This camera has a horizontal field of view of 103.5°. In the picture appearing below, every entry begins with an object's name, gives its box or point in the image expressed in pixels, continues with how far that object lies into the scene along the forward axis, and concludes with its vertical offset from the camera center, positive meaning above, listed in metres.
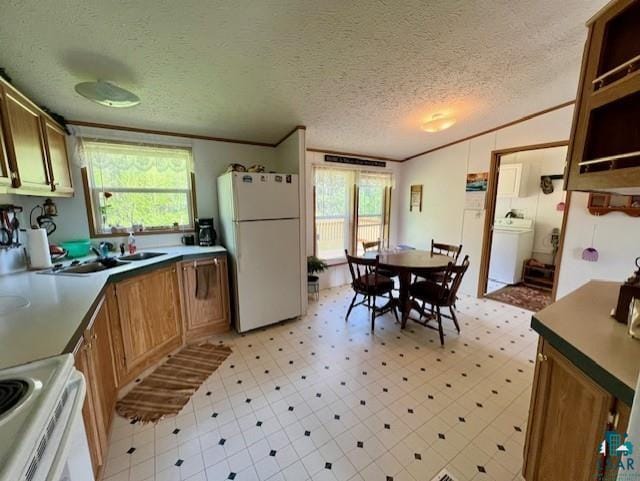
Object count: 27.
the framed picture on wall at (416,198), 4.44 +0.09
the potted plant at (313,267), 3.60 -0.90
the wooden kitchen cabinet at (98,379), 1.20 -0.97
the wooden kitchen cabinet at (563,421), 0.85 -0.83
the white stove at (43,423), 0.54 -0.52
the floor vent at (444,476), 1.33 -1.44
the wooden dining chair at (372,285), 2.71 -0.93
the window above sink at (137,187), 2.55 +0.18
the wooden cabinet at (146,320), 1.92 -0.98
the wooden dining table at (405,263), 2.62 -0.64
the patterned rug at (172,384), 1.77 -1.43
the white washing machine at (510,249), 4.22 -0.78
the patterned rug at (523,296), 3.47 -1.38
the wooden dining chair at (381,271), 3.35 -0.89
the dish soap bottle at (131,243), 2.62 -0.41
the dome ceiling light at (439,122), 2.59 +0.83
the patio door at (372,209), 4.29 -0.10
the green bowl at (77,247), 2.33 -0.40
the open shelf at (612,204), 2.34 -0.01
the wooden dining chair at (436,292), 2.45 -0.95
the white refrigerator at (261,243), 2.56 -0.42
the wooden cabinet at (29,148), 1.44 +0.37
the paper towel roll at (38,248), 1.91 -0.33
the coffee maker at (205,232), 2.95 -0.33
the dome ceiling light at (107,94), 1.57 +0.70
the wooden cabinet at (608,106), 0.85 +0.35
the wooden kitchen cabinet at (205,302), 2.53 -1.02
